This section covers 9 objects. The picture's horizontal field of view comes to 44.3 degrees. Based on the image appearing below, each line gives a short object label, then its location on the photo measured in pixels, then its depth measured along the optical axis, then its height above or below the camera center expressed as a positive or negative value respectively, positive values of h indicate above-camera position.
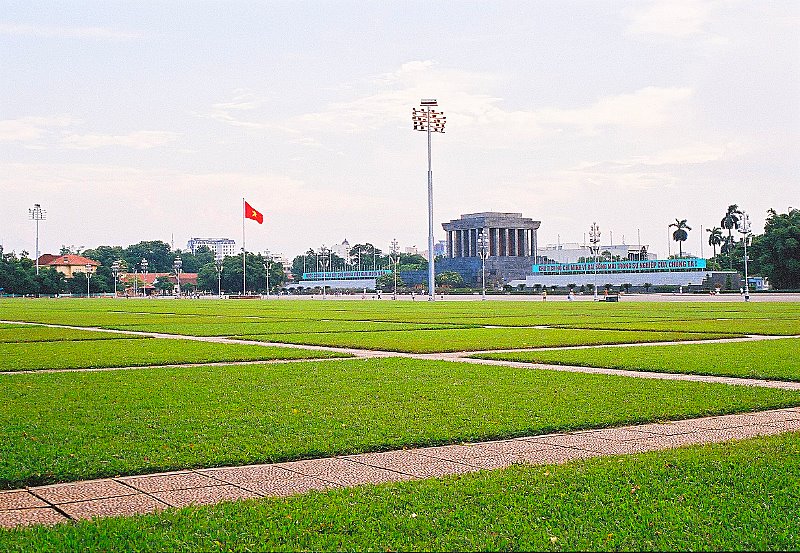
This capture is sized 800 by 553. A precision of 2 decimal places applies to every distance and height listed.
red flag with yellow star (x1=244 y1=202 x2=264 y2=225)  115.81 +7.85
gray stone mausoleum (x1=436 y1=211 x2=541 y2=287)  199.12 +0.63
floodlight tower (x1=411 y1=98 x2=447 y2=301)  97.25 +15.79
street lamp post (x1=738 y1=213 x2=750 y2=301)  115.47 +5.60
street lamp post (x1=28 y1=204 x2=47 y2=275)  177.96 +12.72
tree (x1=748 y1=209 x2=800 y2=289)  110.25 +2.63
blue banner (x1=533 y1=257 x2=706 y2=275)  160.88 +1.59
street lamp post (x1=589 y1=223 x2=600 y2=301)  118.82 +4.96
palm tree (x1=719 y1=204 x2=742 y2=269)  185.00 +10.59
